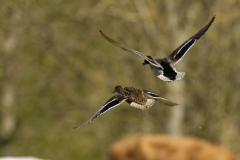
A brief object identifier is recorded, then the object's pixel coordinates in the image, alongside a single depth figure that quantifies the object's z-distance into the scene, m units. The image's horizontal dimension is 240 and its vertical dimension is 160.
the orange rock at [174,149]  24.14
